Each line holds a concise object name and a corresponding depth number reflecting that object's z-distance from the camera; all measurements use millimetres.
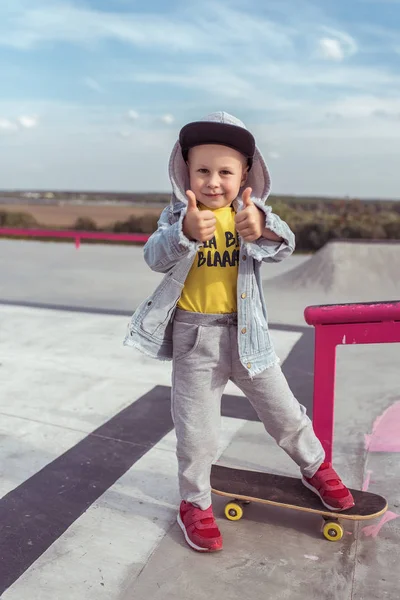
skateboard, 2450
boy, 2184
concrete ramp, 8578
